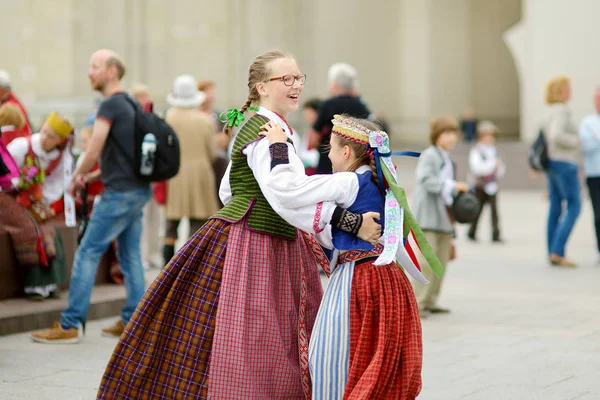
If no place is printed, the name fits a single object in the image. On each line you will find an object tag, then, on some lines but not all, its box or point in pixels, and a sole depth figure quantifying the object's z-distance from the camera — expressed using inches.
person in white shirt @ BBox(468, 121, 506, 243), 864.8
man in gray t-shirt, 440.0
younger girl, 288.6
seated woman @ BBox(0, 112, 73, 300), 496.8
